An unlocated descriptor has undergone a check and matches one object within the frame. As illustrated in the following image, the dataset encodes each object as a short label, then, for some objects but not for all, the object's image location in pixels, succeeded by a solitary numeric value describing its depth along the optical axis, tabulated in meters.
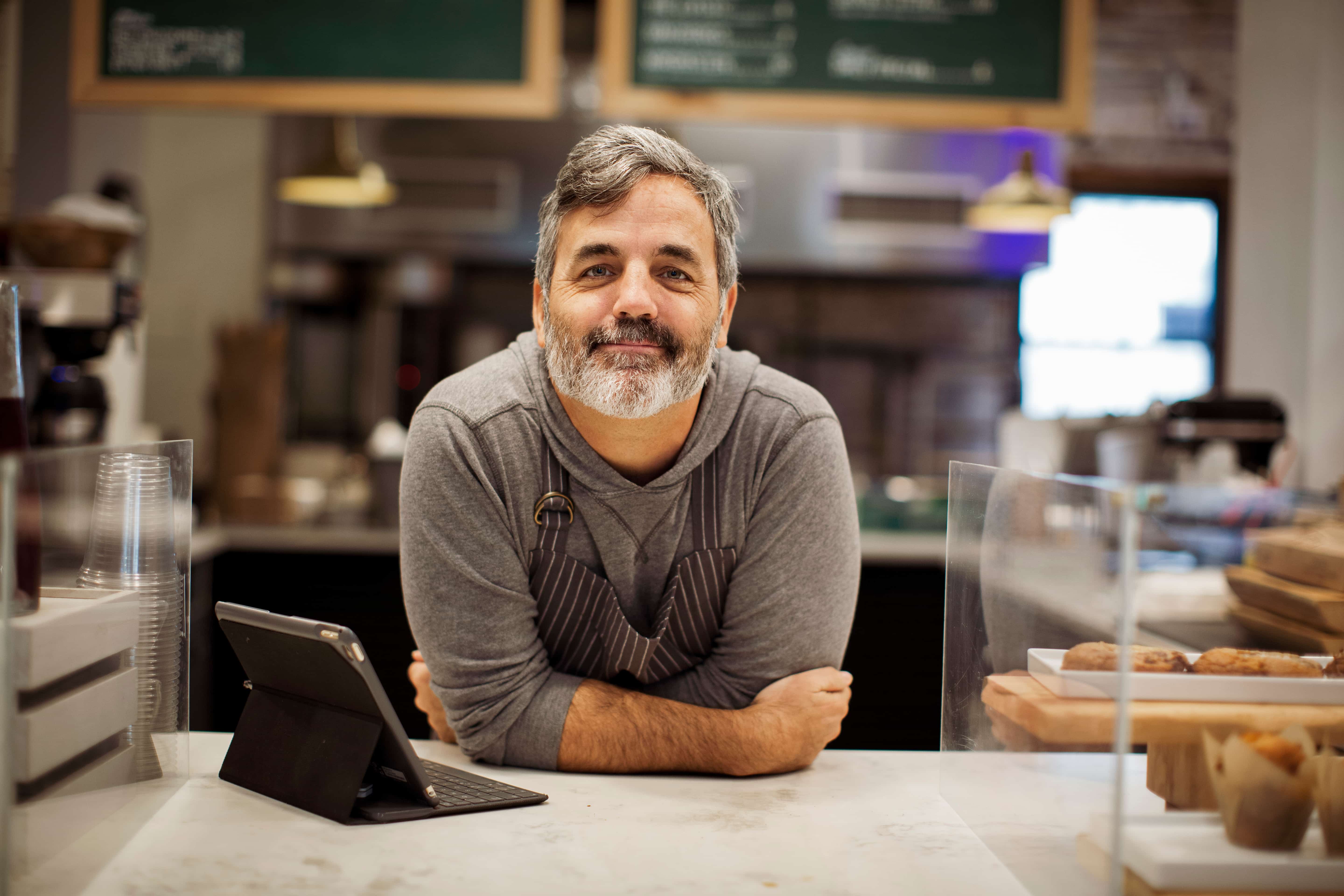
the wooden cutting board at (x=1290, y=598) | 1.37
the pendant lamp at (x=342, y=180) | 3.43
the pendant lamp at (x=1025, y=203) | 3.52
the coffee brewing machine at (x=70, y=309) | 2.47
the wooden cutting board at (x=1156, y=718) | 0.77
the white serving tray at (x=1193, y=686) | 0.80
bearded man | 1.21
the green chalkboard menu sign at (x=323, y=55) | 2.46
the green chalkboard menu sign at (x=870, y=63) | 2.50
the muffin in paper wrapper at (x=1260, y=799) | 0.78
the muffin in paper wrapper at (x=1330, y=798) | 0.78
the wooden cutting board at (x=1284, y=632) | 1.35
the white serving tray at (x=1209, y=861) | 0.77
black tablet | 0.99
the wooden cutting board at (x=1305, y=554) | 1.38
